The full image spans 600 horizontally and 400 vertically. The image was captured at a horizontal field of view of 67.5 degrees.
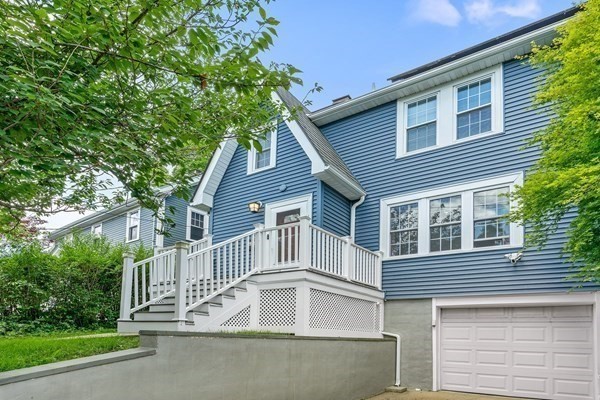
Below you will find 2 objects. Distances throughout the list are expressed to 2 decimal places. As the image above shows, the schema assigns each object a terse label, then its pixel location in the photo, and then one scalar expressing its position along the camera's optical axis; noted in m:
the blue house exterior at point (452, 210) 8.59
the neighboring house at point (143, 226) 17.14
